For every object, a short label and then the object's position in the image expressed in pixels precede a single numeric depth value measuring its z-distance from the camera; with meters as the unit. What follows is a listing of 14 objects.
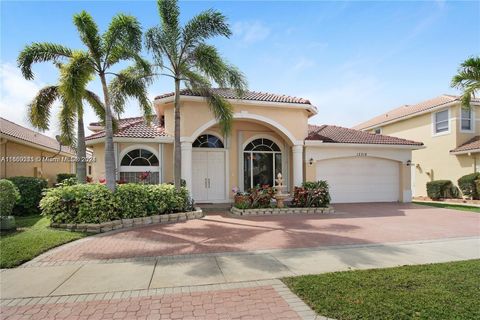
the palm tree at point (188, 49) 11.31
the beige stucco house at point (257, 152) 14.09
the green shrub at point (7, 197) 9.07
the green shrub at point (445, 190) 20.16
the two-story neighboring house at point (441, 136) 19.97
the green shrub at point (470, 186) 18.47
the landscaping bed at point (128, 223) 8.88
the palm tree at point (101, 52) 10.15
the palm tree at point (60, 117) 11.60
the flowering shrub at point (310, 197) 13.91
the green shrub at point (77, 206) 9.05
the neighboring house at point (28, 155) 15.84
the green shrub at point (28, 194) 12.64
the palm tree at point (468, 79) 11.70
